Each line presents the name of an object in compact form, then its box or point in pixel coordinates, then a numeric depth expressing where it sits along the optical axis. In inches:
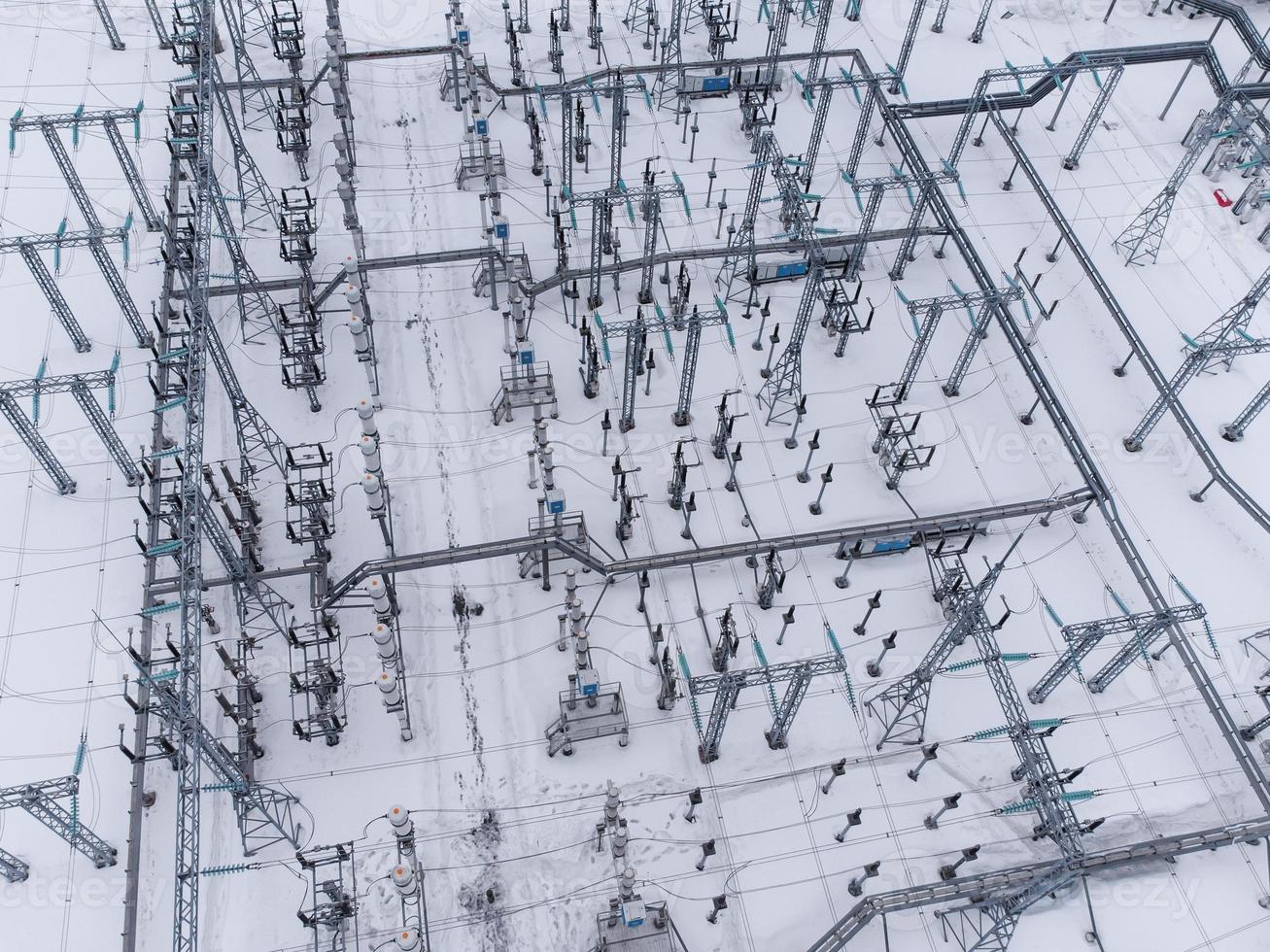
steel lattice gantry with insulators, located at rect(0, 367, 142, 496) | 1855.3
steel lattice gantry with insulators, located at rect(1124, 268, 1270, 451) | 2111.2
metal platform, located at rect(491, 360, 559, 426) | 2143.2
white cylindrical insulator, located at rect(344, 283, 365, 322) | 2095.2
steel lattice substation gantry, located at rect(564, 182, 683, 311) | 2236.7
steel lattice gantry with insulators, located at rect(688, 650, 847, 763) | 1637.6
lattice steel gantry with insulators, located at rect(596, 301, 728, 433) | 2014.0
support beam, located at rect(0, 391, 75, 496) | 1830.7
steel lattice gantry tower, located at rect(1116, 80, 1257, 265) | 2509.8
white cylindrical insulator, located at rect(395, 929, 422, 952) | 1422.2
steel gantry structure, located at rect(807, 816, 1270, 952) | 1560.0
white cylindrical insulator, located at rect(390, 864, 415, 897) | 1456.7
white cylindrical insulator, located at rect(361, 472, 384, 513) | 1827.0
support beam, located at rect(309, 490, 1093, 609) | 1860.2
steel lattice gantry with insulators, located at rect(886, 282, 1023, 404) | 2112.5
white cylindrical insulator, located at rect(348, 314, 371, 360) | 2027.6
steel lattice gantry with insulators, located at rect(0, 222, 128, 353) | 2007.9
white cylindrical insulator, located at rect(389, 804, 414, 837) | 1498.5
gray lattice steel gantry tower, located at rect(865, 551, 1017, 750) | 1711.4
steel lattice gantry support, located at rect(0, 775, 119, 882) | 1482.5
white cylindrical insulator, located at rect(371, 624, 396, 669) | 1680.6
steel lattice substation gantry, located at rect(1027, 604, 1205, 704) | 1758.1
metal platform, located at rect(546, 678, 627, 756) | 1754.4
